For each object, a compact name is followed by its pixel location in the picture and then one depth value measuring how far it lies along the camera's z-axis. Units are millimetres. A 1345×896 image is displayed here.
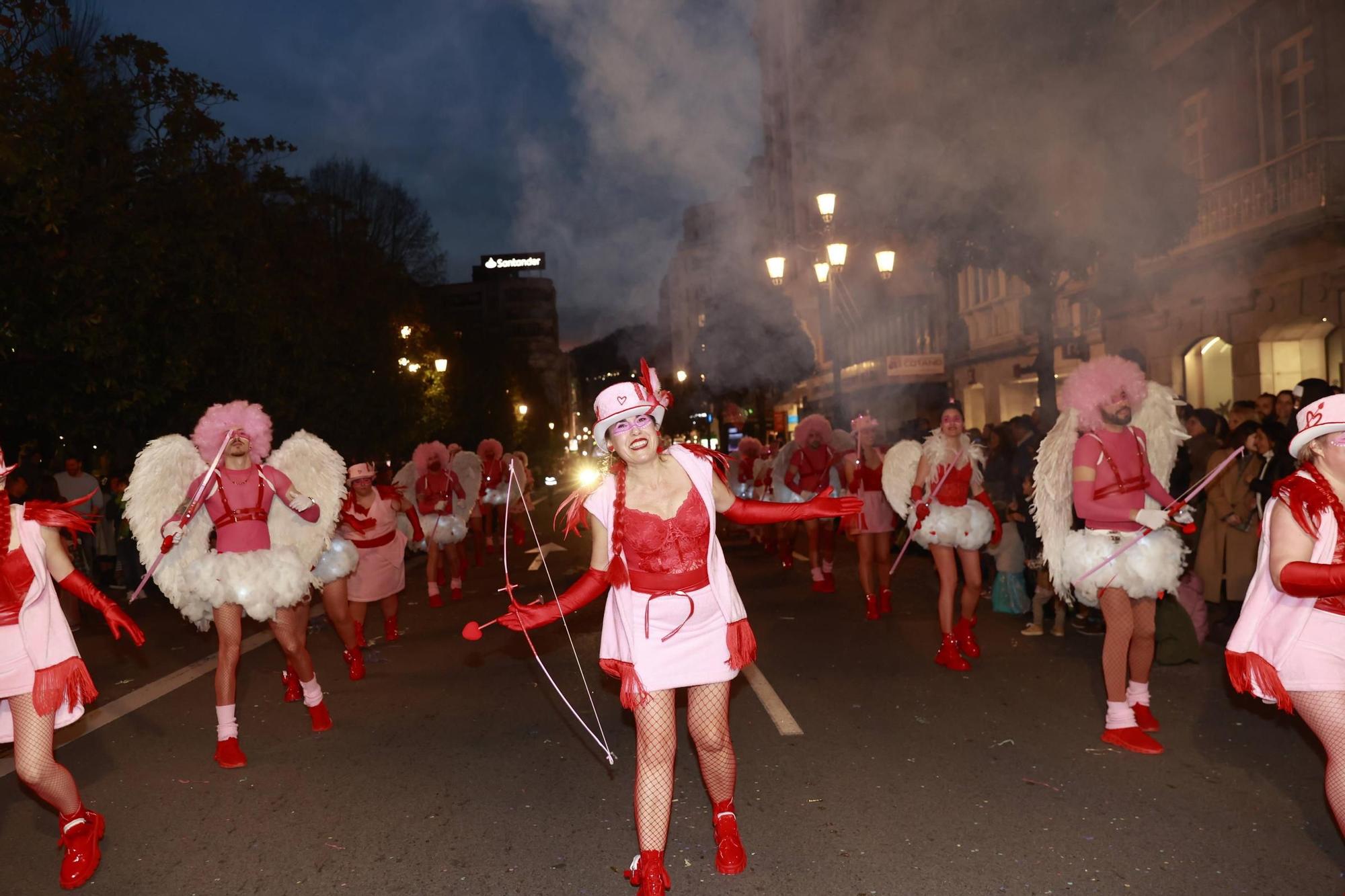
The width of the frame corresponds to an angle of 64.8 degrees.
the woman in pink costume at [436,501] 11727
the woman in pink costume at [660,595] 3855
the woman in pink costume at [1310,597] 3338
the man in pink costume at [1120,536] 5332
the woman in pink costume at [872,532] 9523
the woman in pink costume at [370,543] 8492
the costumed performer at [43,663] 4121
